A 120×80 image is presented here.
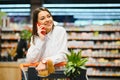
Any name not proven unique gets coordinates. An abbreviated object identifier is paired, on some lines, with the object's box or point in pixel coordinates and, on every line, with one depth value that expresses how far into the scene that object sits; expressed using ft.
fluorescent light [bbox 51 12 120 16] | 38.45
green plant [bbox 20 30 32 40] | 20.98
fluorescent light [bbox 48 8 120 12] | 38.58
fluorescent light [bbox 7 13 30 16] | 40.45
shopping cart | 7.45
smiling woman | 7.95
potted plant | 7.33
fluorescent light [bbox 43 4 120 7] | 38.09
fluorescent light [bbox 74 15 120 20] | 38.22
